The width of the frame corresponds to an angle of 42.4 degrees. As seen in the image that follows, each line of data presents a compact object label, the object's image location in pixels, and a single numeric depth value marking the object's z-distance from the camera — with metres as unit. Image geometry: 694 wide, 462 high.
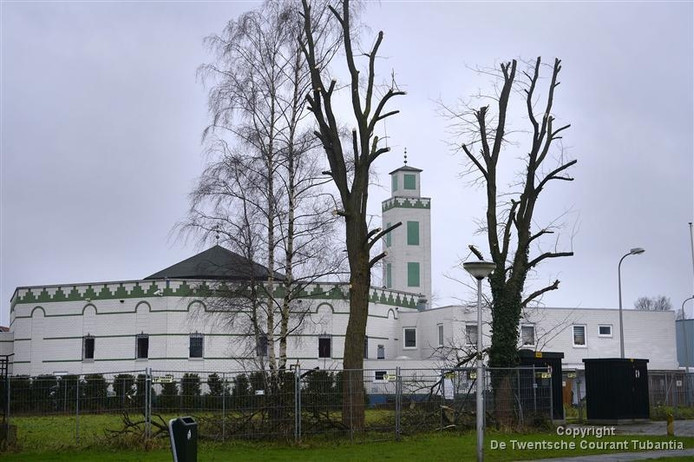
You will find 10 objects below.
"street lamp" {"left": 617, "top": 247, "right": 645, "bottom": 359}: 39.16
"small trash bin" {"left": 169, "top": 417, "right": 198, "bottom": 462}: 10.98
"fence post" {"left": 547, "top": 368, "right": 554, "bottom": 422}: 28.50
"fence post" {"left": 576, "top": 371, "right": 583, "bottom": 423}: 32.79
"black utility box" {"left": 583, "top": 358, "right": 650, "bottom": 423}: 31.84
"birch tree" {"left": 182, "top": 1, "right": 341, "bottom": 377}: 31.88
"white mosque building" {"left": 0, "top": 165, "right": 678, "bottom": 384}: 46.12
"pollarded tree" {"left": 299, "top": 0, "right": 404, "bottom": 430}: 24.09
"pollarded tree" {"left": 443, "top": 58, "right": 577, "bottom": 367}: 30.03
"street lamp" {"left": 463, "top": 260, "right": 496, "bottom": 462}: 17.95
